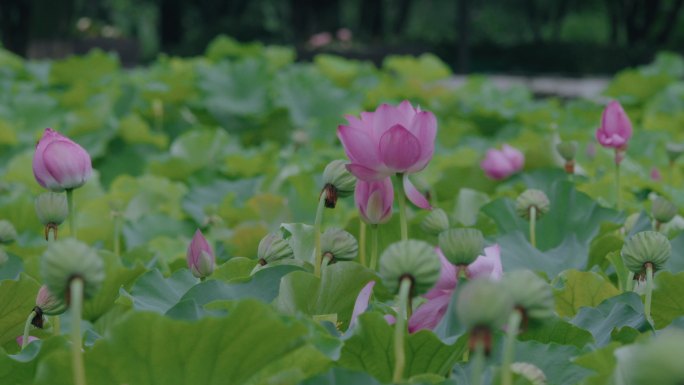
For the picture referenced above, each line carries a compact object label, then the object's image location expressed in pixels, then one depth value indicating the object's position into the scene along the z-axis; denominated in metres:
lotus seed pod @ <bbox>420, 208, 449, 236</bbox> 4.62
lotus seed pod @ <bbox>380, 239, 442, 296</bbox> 3.84
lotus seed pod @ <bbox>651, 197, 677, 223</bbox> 4.92
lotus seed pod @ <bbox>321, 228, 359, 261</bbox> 4.40
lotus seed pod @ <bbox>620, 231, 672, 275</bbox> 4.25
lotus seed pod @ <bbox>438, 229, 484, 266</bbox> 4.18
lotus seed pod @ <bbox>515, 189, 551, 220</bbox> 4.95
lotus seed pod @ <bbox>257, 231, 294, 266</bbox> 4.40
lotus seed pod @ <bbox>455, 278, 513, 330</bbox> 3.58
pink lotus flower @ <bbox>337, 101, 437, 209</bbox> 4.29
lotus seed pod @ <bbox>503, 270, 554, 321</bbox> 3.72
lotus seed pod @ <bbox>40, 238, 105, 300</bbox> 3.76
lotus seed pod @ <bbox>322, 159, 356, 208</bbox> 4.47
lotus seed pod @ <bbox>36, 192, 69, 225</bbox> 4.50
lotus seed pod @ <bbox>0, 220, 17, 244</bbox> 4.71
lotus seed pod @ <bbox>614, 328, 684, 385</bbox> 3.50
